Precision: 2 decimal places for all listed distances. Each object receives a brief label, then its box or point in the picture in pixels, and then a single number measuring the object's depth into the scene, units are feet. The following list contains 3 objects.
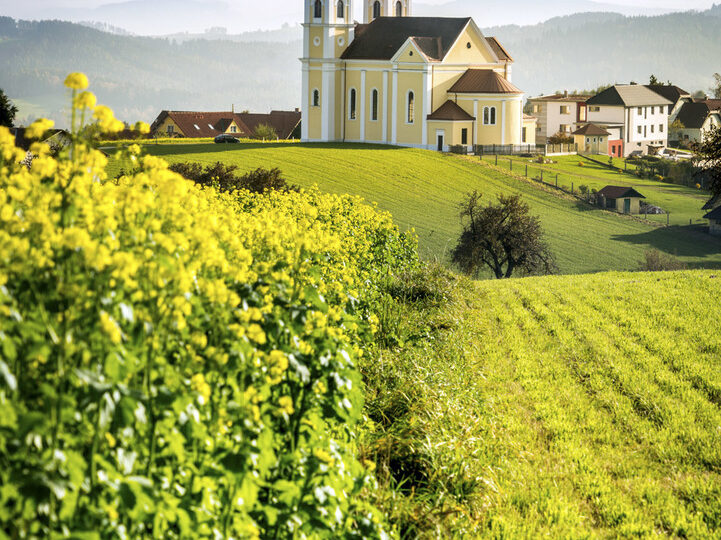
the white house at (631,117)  320.50
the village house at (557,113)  343.87
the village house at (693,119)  356.18
